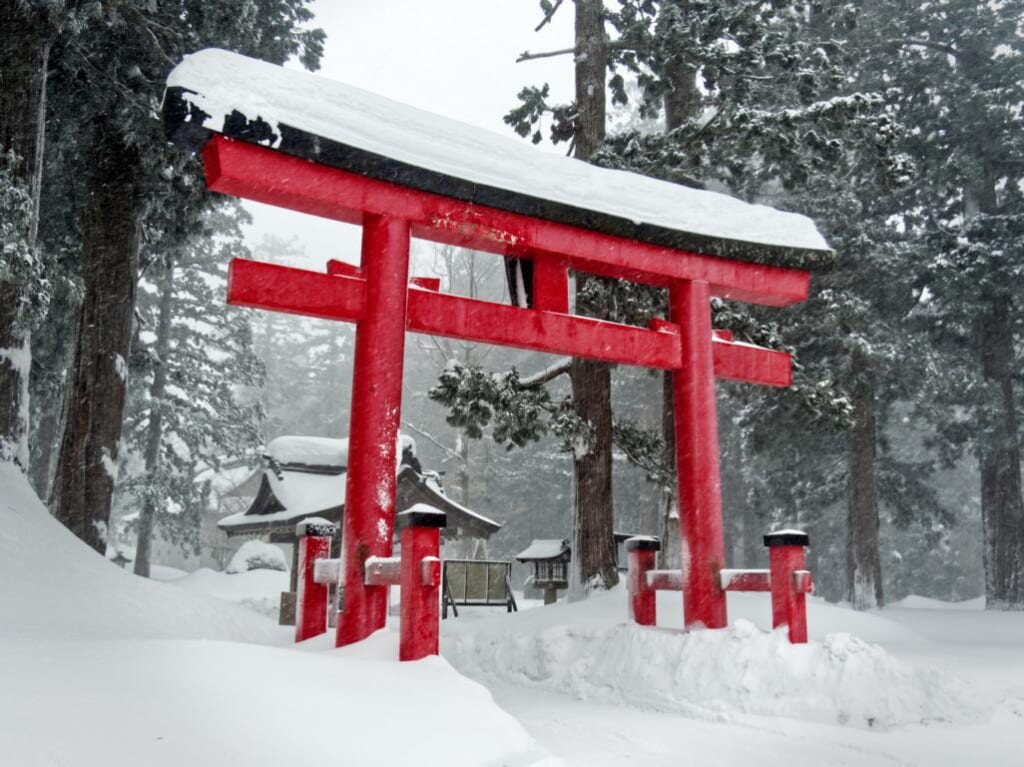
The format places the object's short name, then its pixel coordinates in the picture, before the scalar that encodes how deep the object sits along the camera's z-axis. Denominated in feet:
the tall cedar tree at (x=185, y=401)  72.69
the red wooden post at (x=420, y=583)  15.55
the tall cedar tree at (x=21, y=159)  22.86
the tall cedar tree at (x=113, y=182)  30.99
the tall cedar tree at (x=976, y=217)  57.77
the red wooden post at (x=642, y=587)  25.08
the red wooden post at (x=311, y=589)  19.58
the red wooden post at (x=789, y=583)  20.71
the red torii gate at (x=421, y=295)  18.04
